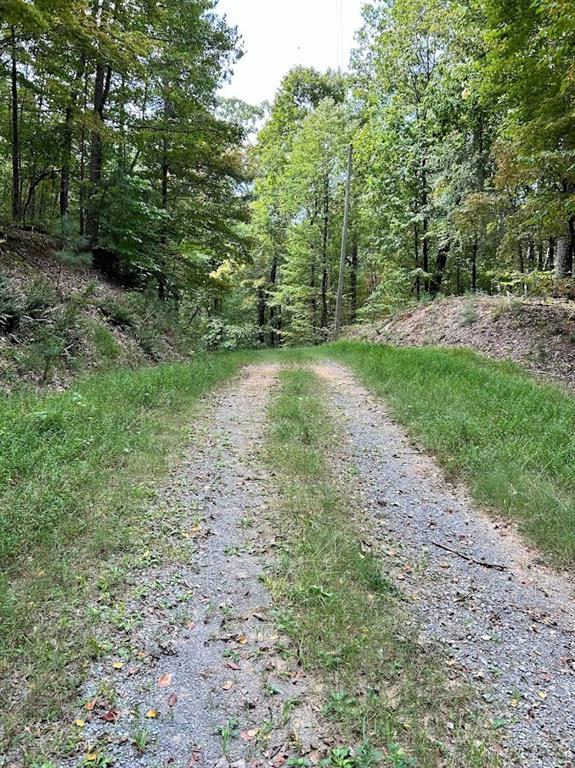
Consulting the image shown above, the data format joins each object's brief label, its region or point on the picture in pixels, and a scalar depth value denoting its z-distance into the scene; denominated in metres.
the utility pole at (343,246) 18.56
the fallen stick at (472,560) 3.13
